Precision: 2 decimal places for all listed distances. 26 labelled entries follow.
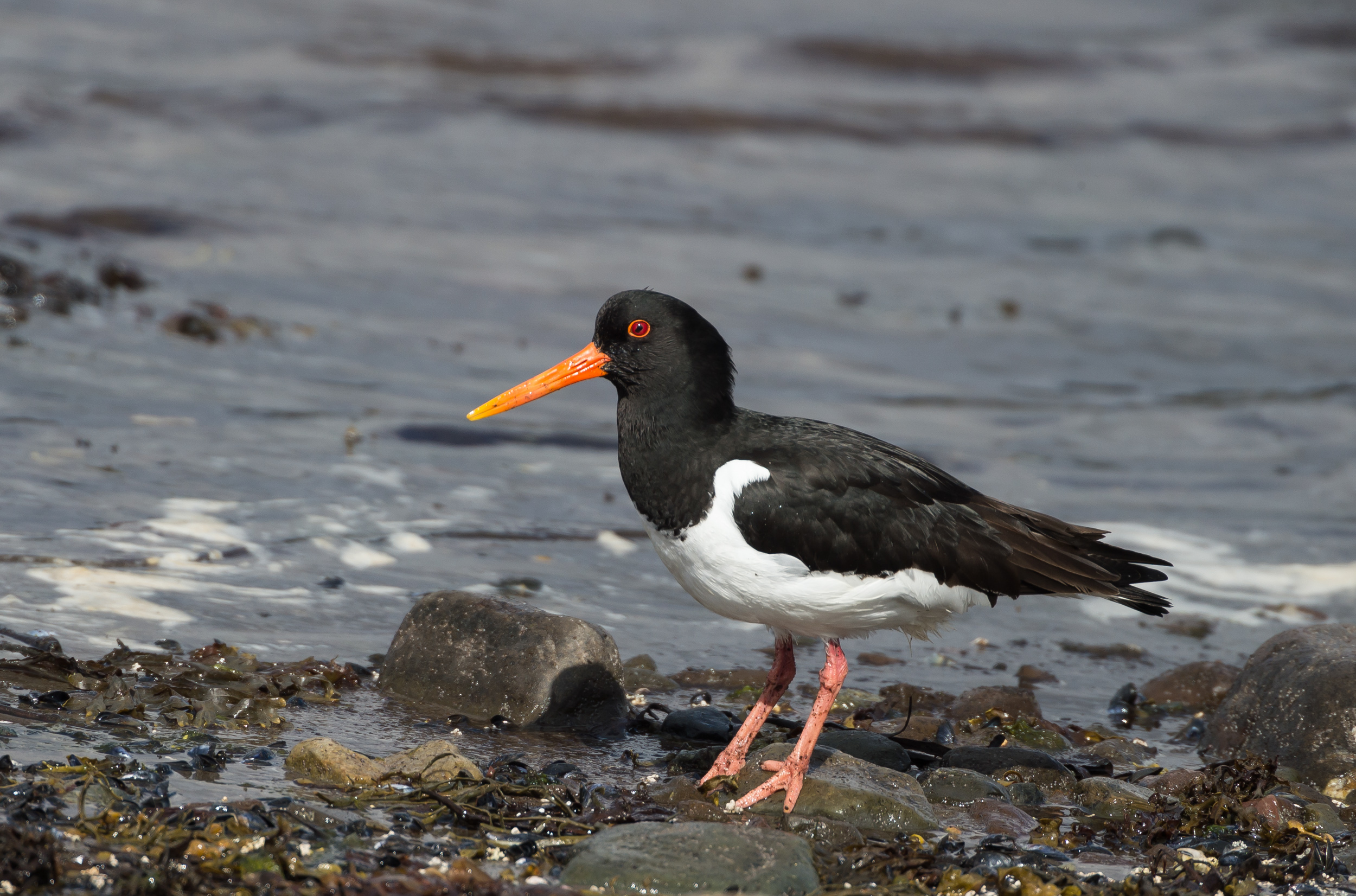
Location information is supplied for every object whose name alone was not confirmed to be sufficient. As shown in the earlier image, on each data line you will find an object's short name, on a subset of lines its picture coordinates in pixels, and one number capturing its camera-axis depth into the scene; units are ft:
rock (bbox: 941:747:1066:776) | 30.42
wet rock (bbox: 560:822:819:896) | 22.35
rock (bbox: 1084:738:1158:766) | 32.55
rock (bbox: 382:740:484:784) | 26.17
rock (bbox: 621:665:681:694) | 34.27
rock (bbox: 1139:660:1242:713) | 36.81
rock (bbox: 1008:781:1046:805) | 28.89
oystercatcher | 27.30
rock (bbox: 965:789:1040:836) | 27.17
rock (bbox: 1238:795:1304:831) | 26.91
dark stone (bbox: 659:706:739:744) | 31.50
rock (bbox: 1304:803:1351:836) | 27.66
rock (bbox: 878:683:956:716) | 34.58
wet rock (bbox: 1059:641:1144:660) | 40.60
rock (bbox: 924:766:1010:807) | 28.53
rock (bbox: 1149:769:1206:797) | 28.86
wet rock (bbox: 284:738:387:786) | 25.98
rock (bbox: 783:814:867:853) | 25.59
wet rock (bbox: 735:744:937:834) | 26.45
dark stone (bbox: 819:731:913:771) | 30.35
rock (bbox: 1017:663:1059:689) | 38.01
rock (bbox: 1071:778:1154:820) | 28.27
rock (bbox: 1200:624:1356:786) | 30.60
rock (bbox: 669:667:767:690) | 35.50
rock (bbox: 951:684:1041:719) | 34.17
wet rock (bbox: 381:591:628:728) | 31.04
